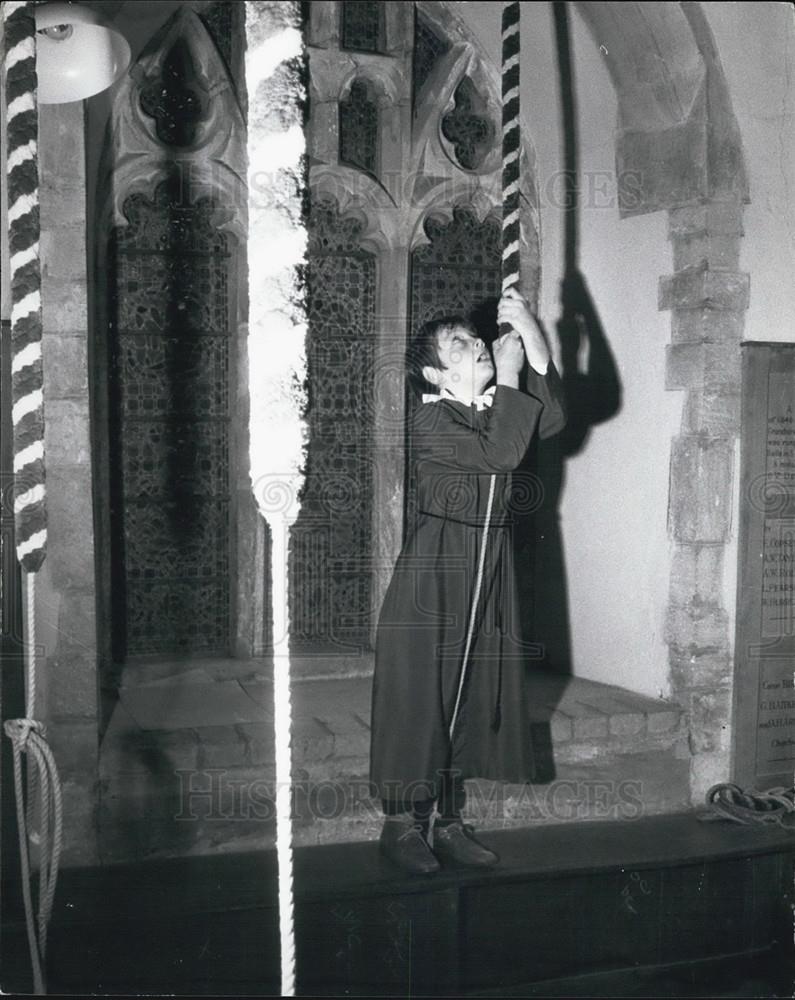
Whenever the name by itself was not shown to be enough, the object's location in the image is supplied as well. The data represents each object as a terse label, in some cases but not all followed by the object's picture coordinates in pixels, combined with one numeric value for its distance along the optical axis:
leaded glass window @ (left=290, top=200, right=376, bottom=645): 4.42
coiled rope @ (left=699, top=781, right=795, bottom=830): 3.69
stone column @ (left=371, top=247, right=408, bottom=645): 4.42
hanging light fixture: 2.85
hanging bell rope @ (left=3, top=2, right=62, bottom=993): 2.02
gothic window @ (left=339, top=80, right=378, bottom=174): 4.36
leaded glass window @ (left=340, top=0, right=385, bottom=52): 4.37
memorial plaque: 3.90
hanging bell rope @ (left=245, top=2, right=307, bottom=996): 1.46
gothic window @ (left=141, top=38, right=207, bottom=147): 4.10
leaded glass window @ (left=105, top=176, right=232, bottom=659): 4.18
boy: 2.99
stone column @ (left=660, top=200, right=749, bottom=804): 3.84
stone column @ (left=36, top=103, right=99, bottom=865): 3.26
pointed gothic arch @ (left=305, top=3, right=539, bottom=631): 4.30
